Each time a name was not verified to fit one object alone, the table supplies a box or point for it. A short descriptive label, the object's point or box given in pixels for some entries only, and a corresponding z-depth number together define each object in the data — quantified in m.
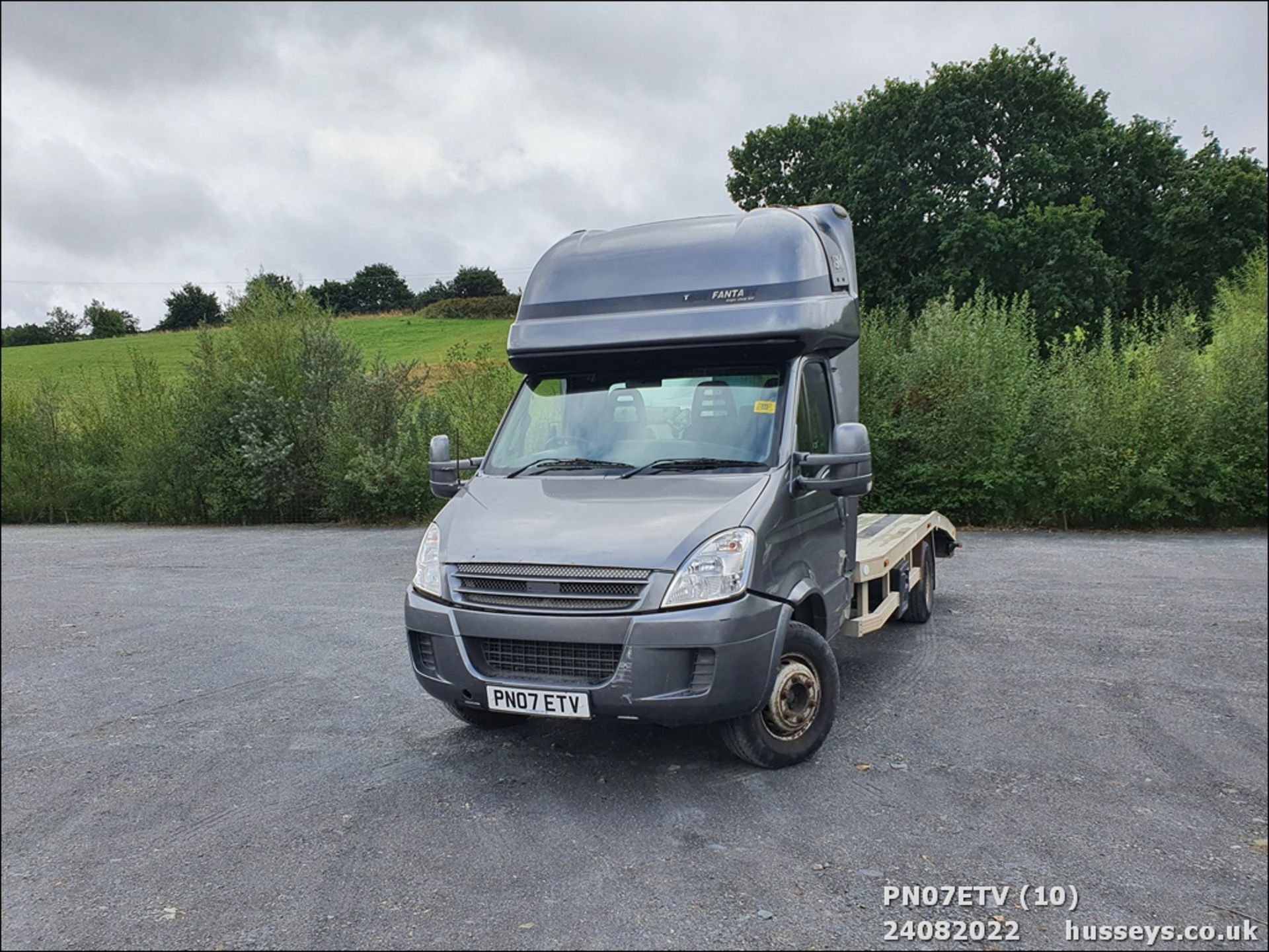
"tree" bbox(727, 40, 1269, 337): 27.22
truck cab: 4.11
